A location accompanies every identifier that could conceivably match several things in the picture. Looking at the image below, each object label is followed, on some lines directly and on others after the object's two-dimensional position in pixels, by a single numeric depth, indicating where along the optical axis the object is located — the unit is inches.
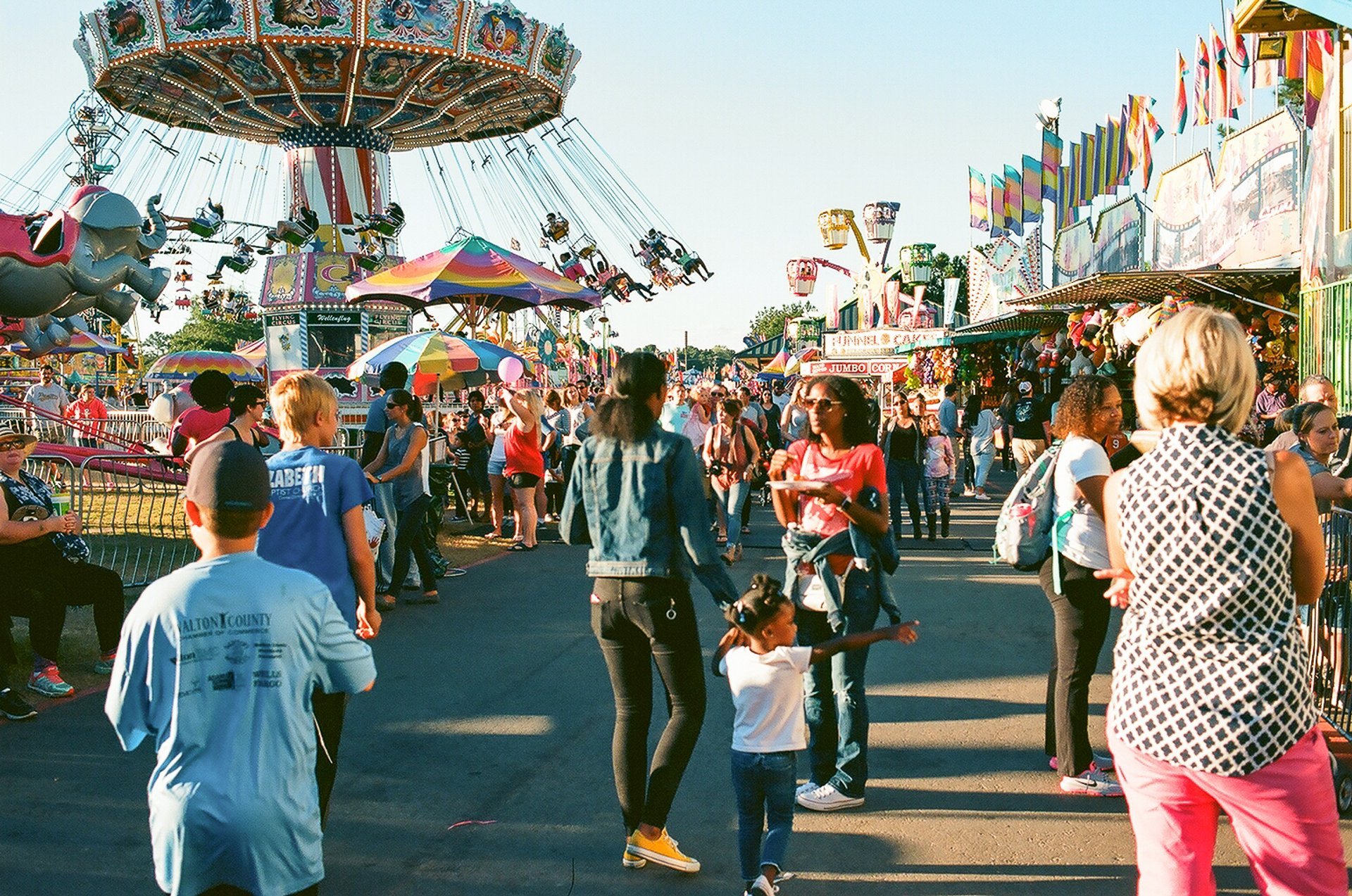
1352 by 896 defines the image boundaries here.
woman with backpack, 182.5
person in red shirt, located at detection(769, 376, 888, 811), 186.4
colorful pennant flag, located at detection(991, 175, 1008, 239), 1083.9
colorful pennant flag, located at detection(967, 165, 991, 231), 1159.6
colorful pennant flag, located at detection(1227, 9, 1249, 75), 639.8
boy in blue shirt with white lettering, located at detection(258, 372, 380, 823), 157.0
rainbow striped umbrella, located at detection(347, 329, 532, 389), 629.9
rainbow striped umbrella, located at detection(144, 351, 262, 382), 1375.5
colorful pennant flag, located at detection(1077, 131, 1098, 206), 942.4
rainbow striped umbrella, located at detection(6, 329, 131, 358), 1359.5
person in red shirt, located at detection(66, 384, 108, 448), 801.6
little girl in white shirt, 148.4
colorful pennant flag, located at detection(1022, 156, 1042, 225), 1040.2
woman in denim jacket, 161.3
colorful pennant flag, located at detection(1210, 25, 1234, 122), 683.4
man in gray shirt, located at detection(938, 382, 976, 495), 650.8
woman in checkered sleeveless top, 97.3
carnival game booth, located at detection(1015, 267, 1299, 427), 535.8
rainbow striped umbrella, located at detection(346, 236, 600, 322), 660.7
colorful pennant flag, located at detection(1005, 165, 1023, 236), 1069.8
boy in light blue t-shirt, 95.1
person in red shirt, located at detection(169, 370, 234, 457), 341.7
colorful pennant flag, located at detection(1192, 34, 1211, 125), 703.1
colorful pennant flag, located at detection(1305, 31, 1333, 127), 519.5
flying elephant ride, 411.8
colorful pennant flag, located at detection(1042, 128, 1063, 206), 1019.9
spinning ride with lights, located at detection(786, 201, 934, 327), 1635.1
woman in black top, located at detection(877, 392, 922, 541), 516.4
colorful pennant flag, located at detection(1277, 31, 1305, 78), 553.9
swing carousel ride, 1026.7
